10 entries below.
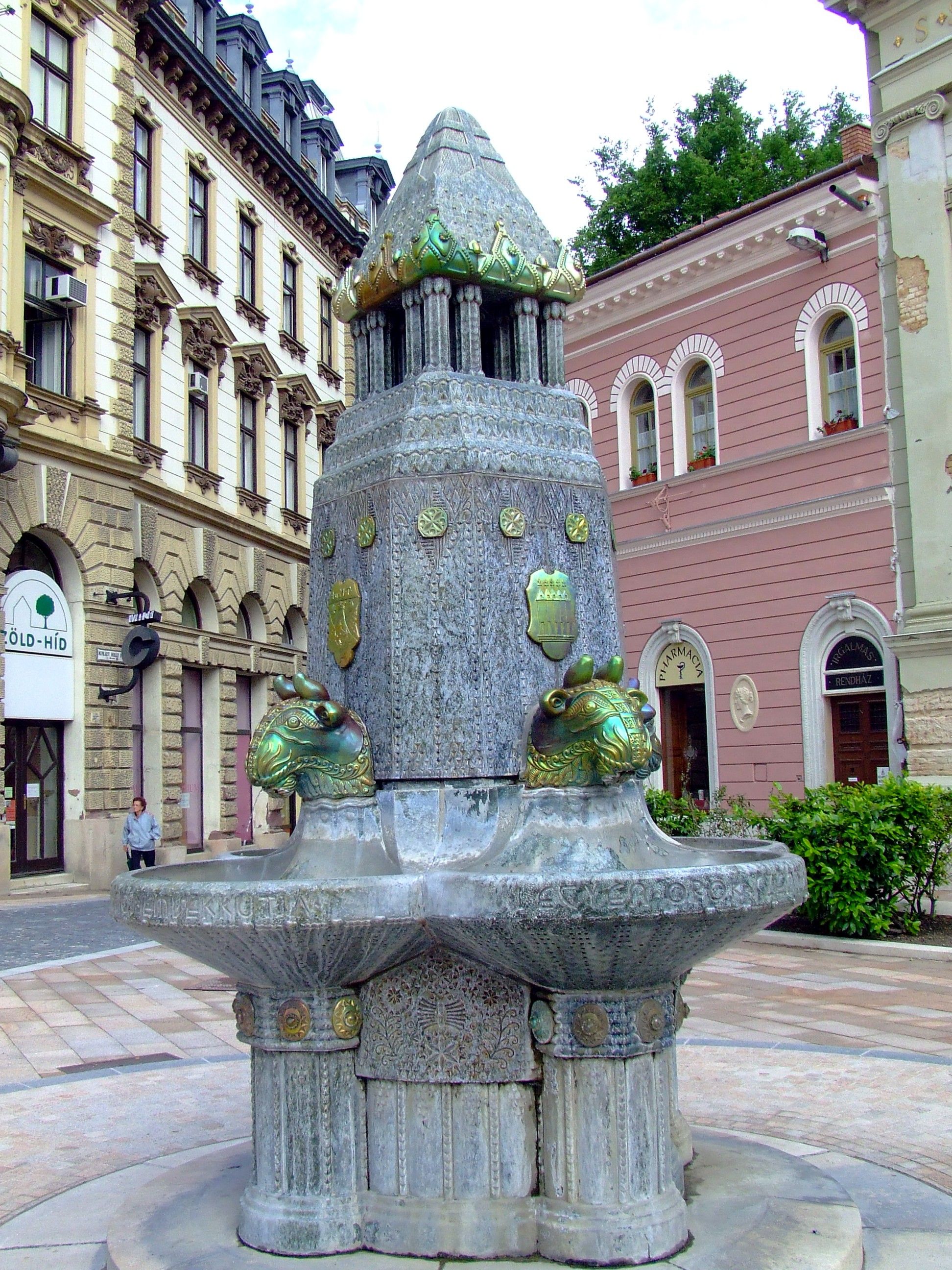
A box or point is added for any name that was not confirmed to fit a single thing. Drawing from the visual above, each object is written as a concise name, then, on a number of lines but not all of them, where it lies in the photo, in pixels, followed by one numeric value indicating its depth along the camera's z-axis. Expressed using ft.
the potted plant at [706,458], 70.64
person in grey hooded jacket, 57.52
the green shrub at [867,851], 36.81
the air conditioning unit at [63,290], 61.57
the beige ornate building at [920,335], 54.75
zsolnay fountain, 12.14
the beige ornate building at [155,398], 60.39
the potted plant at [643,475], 74.02
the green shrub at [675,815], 45.55
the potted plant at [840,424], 63.26
